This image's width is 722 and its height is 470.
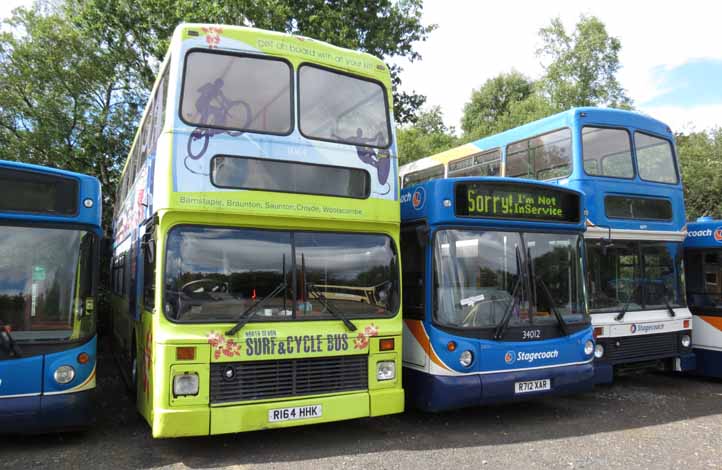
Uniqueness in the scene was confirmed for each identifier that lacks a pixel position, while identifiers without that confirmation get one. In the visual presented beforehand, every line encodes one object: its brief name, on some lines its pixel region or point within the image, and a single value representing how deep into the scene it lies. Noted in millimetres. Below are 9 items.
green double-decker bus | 5605
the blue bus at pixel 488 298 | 6703
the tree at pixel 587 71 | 26625
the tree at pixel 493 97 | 40312
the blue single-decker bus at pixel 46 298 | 5500
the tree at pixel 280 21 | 14797
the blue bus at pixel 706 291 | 9562
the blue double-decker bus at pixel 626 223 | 8875
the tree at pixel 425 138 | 39719
